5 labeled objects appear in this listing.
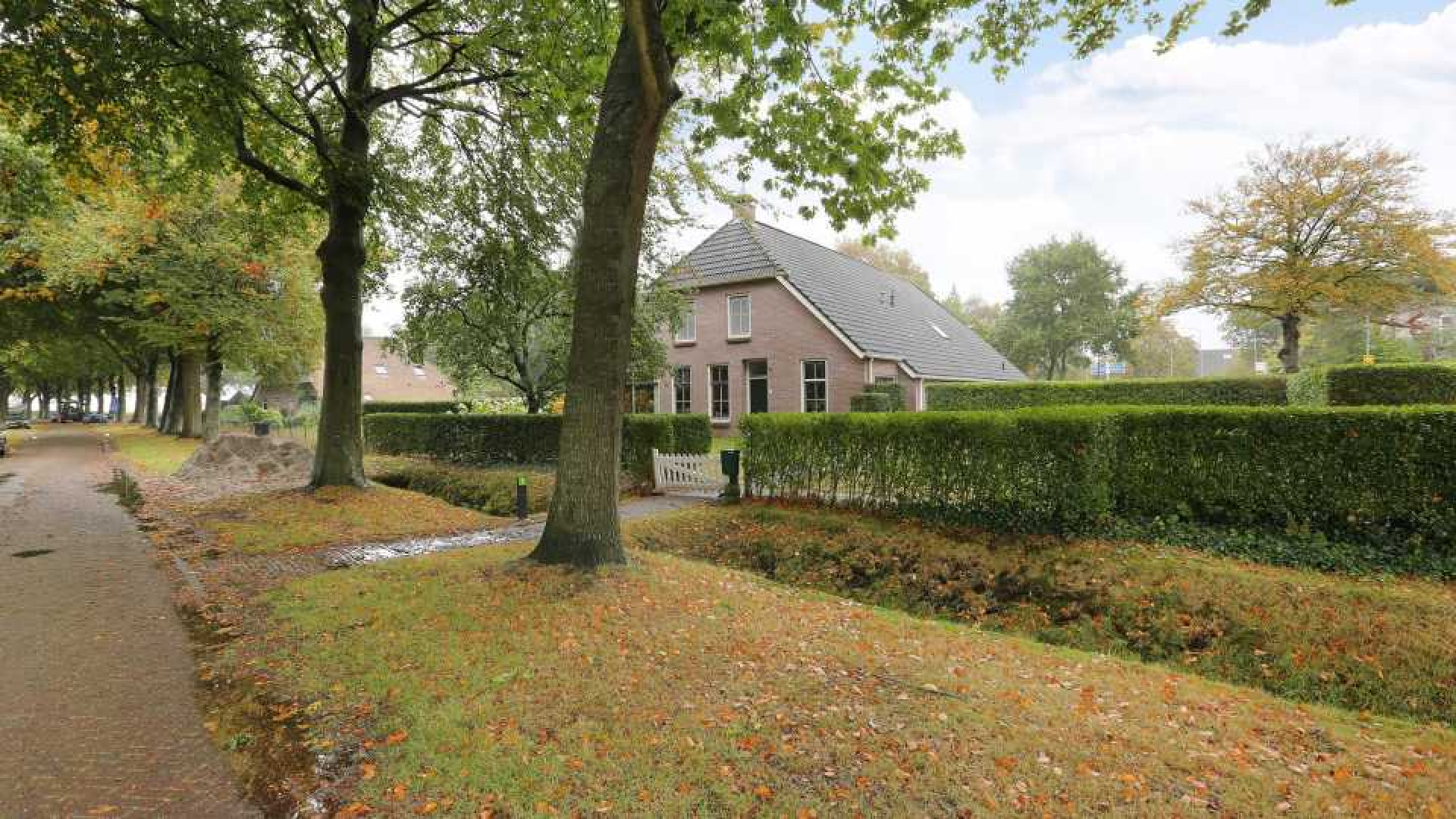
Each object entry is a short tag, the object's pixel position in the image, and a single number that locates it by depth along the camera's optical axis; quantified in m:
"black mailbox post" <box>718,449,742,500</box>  11.77
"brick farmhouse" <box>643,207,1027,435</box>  20.58
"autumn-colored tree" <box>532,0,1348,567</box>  5.98
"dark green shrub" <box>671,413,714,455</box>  13.91
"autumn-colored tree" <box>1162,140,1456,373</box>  20.78
